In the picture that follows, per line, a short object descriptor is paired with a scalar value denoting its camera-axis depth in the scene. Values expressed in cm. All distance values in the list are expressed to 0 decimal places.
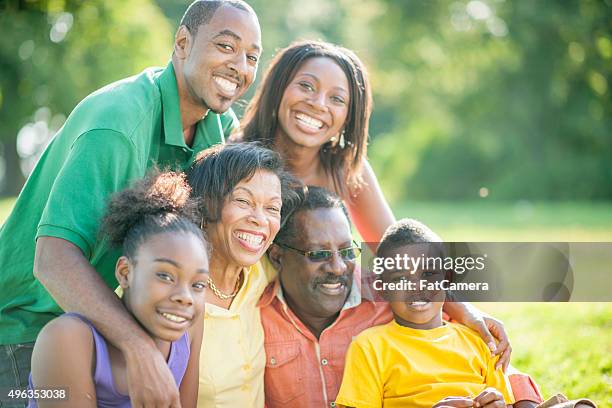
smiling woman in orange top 456
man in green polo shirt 296
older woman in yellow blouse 351
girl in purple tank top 285
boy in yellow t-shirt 350
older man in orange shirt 376
